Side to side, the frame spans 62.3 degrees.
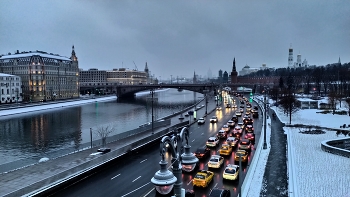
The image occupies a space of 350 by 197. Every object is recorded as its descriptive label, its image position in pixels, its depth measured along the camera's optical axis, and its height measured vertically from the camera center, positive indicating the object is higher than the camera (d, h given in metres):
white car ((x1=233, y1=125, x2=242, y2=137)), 34.95 -5.71
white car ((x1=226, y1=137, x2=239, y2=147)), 28.29 -5.65
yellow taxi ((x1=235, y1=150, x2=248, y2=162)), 22.64 -5.65
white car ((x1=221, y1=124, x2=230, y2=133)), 37.60 -5.74
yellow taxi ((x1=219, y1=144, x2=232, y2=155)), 25.34 -5.72
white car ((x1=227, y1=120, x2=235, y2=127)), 42.16 -5.73
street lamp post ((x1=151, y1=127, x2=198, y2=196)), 13.03 -4.36
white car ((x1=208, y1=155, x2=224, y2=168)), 21.33 -5.74
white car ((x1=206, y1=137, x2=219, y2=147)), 28.67 -5.71
